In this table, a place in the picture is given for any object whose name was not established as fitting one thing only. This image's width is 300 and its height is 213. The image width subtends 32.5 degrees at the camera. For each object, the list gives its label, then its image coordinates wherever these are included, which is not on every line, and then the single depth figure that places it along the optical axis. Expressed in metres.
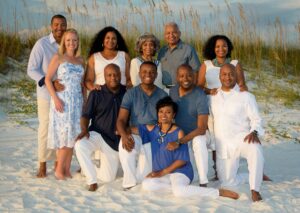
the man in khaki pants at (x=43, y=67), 5.07
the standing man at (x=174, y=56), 5.14
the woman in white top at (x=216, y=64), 4.96
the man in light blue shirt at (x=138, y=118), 4.55
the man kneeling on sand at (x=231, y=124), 4.50
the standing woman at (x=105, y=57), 4.98
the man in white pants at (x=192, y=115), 4.48
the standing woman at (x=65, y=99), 4.88
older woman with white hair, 4.97
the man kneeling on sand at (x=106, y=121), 4.75
